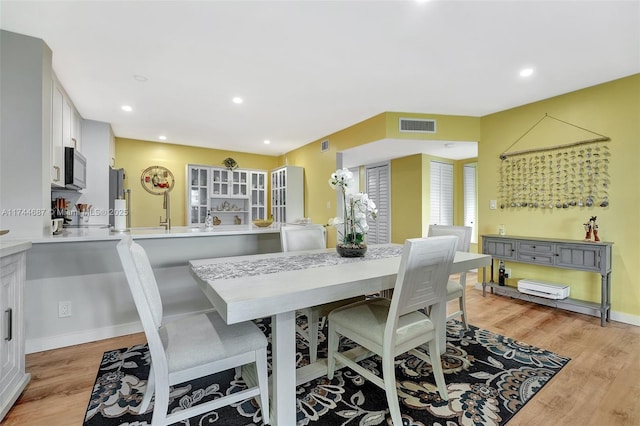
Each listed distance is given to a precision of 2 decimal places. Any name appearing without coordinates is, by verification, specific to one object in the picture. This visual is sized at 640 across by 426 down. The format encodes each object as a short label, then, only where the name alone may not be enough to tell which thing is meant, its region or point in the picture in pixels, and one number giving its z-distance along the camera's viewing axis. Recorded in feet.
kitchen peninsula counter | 7.48
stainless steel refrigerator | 13.70
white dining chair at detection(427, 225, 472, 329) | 7.79
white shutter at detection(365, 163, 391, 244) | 19.17
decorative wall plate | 17.31
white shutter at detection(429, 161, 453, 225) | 17.71
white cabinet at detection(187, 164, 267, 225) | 18.13
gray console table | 9.21
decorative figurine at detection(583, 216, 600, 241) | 9.75
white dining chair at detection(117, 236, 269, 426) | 4.10
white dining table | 3.84
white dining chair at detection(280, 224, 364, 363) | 6.66
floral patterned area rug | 5.06
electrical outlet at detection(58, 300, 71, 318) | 7.72
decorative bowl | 11.03
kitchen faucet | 10.23
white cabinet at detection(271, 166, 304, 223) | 17.97
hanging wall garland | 9.99
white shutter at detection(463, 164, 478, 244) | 18.37
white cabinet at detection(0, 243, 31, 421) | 5.21
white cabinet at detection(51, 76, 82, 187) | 8.56
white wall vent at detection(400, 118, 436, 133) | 12.62
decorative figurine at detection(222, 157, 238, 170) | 18.22
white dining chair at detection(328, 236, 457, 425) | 4.63
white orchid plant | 6.87
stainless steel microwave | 9.29
